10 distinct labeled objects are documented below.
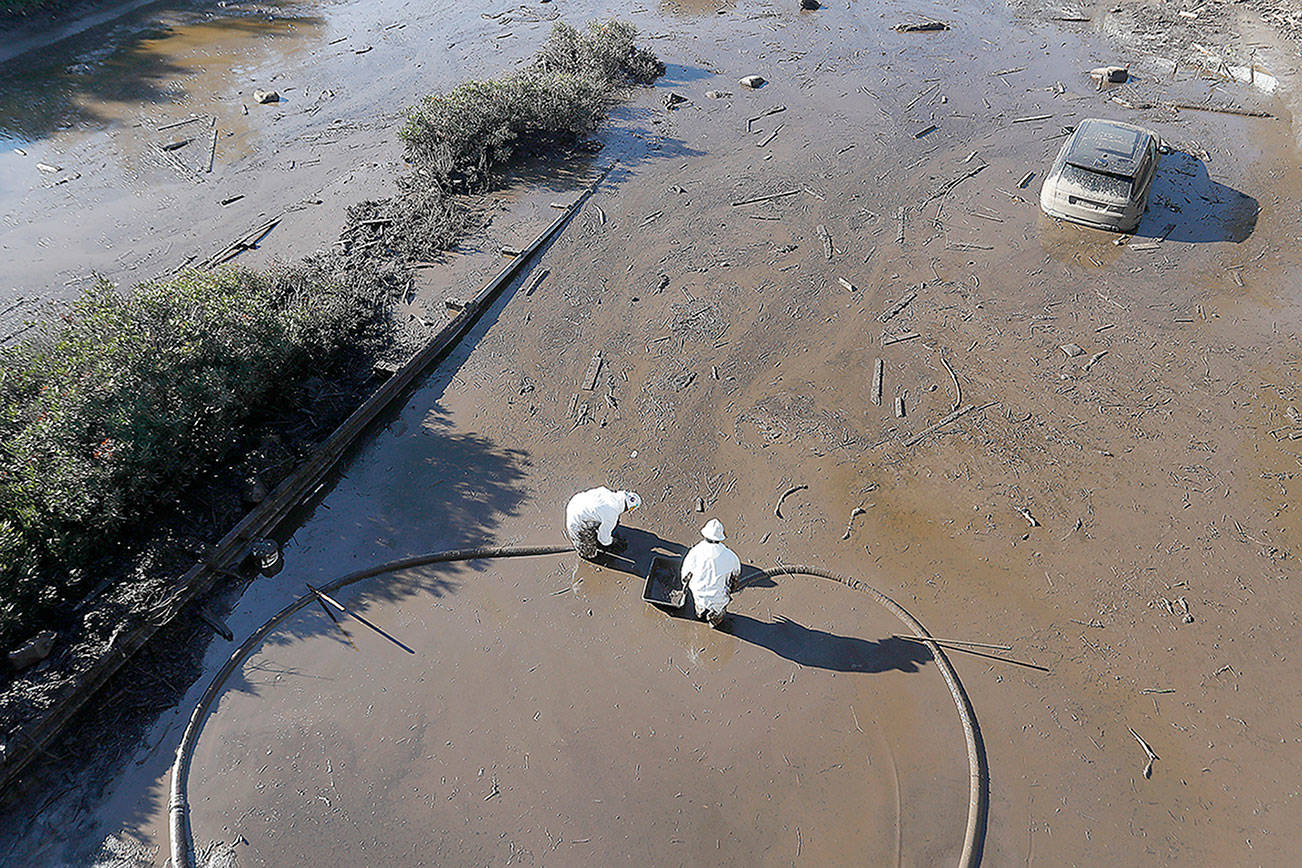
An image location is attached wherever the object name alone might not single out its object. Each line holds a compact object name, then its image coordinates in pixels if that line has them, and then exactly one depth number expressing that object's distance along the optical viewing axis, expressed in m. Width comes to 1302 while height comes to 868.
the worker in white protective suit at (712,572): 6.83
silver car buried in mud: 12.35
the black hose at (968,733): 5.86
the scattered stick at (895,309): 11.29
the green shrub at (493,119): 14.89
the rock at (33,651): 6.57
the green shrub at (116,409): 7.20
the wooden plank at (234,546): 6.31
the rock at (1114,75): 18.44
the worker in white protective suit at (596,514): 7.45
